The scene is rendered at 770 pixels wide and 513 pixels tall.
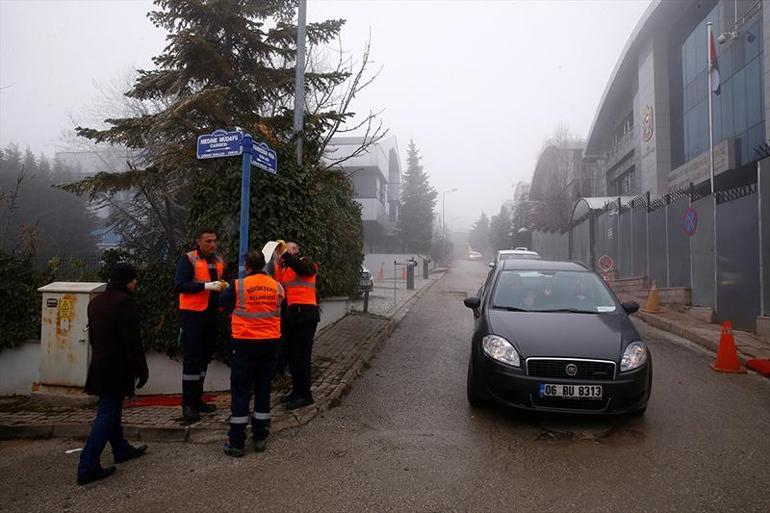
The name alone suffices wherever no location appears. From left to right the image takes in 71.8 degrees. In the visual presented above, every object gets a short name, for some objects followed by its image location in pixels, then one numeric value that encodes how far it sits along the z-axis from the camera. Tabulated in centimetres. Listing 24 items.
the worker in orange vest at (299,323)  573
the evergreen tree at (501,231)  6471
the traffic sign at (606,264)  1792
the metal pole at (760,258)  966
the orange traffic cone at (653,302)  1311
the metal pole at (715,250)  1141
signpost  534
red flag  1692
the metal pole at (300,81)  790
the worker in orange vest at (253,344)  455
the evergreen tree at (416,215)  4869
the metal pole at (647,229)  1605
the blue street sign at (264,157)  556
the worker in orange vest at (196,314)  525
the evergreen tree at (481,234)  11281
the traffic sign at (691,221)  1186
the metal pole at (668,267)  1438
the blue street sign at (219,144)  535
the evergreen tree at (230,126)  680
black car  484
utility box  673
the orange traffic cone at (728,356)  756
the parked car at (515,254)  1903
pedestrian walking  427
